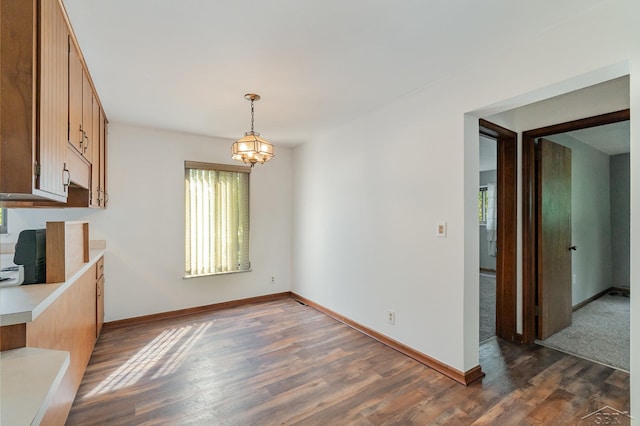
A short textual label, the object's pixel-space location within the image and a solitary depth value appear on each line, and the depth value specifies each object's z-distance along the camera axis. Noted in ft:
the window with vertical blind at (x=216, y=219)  13.47
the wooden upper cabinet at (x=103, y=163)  10.37
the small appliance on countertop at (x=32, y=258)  5.78
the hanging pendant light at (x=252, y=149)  8.59
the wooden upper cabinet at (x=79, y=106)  6.23
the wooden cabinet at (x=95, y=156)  8.79
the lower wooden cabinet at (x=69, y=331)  4.88
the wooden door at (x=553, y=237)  10.23
